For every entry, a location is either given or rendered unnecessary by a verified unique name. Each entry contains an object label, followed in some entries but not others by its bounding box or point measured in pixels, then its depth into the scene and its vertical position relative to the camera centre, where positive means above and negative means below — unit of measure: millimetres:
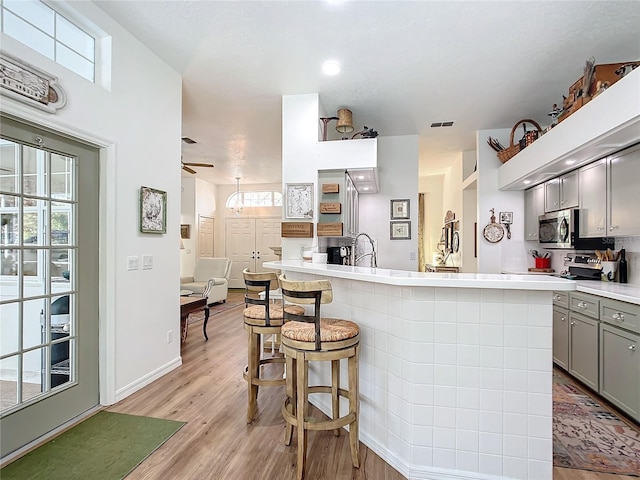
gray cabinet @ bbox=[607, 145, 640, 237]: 2682 +401
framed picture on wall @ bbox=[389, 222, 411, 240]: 5449 +177
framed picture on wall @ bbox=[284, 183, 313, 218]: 3857 +458
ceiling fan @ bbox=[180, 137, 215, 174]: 5570 +1668
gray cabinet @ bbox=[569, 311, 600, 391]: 2766 -919
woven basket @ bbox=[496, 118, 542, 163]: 4316 +1211
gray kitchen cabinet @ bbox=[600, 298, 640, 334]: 2314 -521
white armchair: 6996 -729
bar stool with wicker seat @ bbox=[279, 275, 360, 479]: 1809 -576
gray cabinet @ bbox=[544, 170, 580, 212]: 3551 +550
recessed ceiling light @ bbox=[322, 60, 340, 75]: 3172 +1655
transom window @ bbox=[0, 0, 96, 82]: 2040 +1364
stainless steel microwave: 3366 +91
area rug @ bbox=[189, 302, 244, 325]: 5698 -1333
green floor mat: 1818 -1243
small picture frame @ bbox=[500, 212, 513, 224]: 4918 +351
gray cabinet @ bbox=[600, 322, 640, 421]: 2313 -914
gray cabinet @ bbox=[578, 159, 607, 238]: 3080 +406
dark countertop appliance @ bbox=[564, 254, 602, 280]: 3328 -268
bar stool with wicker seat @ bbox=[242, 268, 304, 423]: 2332 -583
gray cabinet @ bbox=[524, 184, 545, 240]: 4387 +433
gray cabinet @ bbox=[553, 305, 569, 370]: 3213 -928
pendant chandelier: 9391 +1010
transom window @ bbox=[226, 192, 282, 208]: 9516 +1171
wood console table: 3977 -802
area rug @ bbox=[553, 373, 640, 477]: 1935 -1270
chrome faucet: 5021 -241
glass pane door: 1990 -270
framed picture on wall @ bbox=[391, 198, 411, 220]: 5441 +516
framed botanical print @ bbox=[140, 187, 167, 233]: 2914 +269
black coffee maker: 4238 -200
